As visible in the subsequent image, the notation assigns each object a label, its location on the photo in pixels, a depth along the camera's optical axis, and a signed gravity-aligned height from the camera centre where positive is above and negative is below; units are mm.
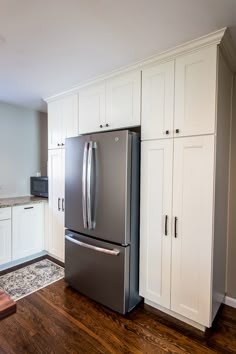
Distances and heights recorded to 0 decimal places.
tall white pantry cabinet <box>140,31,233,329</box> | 1758 -91
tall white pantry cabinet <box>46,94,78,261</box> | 2902 +88
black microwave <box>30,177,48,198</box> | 3469 -296
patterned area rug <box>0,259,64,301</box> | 2446 -1396
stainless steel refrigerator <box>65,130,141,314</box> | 2037 -486
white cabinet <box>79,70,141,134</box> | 2188 +744
